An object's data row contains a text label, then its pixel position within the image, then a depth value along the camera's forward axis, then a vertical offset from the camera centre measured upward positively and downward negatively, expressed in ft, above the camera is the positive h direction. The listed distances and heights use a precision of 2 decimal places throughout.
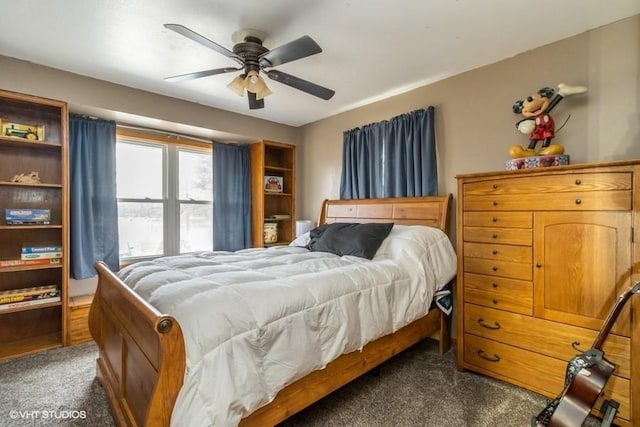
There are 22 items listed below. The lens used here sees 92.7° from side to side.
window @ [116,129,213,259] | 11.34 +0.60
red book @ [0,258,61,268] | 8.35 -1.43
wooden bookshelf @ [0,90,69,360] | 8.70 +0.04
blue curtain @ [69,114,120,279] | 9.78 +0.54
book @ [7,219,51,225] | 8.55 -0.31
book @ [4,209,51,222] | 8.56 -0.10
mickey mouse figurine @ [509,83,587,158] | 7.16 +2.08
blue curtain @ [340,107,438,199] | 9.75 +1.81
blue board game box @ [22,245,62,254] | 8.68 -1.09
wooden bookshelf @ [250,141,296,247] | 13.66 +0.87
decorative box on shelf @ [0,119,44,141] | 8.38 +2.28
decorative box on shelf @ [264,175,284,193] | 14.10 +1.23
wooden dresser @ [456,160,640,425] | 5.49 -1.29
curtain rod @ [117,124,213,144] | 11.15 +3.05
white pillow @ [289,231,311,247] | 10.57 -1.08
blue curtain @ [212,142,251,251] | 13.15 +0.58
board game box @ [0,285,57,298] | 8.59 -2.29
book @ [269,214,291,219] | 14.28 -0.29
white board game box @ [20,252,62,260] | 8.66 -1.27
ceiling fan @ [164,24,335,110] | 6.16 +3.17
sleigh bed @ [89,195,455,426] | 3.68 -2.36
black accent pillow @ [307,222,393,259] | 8.39 -0.85
